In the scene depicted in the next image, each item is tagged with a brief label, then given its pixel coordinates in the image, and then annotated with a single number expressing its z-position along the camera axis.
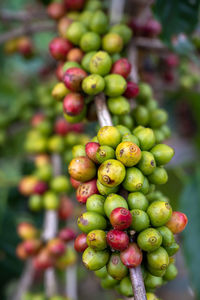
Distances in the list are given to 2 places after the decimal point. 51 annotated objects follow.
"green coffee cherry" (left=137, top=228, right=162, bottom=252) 0.29
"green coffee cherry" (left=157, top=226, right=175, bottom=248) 0.31
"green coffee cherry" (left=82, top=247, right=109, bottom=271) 0.30
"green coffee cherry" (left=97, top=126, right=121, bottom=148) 0.32
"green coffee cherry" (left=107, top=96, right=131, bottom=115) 0.35
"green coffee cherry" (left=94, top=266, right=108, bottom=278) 0.32
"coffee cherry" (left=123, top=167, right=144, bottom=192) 0.31
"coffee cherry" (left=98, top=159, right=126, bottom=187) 0.30
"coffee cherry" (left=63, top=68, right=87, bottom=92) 0.35
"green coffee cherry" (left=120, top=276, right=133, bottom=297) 0.31
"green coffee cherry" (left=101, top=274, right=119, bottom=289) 0.32
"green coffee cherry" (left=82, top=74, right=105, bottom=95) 0.34
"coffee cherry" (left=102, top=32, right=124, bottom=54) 0.37
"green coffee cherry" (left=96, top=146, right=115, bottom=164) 0.31
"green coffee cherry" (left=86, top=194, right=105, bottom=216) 0.31
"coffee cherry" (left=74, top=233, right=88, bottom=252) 0.31
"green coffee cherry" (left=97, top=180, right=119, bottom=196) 0.31
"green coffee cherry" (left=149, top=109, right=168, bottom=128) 0.38
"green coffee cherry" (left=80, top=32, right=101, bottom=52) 0.37
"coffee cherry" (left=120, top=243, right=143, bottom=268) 0.29
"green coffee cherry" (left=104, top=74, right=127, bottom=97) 0.34
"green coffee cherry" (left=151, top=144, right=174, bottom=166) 0.32
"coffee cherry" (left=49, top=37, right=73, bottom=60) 0.39
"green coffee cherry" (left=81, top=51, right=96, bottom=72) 0.36
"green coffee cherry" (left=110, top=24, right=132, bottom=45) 0.39
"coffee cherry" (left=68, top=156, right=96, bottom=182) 0.32
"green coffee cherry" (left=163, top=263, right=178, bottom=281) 0.32
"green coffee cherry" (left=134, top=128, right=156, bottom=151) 0.33
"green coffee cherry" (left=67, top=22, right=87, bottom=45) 0.38
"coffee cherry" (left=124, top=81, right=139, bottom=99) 0.36
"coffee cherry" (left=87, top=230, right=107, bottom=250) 0.30
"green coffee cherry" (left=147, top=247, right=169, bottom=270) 0.30
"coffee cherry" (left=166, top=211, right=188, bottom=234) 0.31
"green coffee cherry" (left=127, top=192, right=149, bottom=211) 0.31
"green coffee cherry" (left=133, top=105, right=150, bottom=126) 0.37
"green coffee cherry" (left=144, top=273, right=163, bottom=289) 0.31
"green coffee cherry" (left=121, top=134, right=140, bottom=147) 0.32
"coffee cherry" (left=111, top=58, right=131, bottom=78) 0.35
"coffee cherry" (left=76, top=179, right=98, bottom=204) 0.32
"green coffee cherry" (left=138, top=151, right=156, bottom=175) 0.31
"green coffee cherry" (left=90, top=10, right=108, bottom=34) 0.38
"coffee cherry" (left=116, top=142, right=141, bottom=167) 0.30
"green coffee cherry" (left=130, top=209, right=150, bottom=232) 0.30
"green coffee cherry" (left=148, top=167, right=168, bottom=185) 0.32
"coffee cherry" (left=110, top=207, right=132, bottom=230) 0.29
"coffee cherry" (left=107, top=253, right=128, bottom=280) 0.30
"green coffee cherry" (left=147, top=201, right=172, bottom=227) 0.30
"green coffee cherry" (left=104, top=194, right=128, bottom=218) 0.30
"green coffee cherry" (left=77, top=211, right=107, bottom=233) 0.30
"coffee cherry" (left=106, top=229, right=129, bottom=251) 0.29
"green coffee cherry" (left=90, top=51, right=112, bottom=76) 0.35
